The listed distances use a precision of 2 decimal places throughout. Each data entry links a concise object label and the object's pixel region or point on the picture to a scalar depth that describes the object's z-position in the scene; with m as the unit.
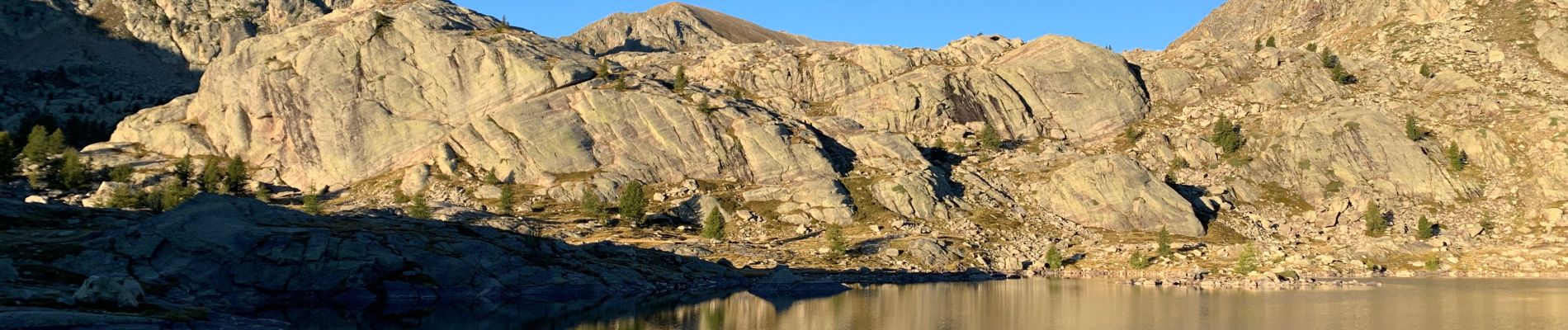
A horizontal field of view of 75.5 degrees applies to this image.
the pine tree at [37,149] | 187.62
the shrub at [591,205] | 172.38
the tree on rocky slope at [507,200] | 172.38
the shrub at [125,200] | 160.50
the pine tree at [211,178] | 187.09
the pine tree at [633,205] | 167.75
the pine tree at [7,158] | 179.75
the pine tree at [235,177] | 190.25
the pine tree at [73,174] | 179.38
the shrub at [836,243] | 147.38
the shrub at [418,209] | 159.38
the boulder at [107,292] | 69.62
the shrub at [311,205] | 162.69
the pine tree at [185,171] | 190.75
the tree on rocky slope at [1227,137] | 194.00
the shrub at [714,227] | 159.12
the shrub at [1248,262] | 134.12
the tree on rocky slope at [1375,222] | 160.88
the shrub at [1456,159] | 178.25
